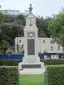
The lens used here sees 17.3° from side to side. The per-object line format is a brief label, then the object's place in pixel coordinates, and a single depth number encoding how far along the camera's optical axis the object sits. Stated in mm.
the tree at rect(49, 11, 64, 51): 33133
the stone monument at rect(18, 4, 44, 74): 22893
